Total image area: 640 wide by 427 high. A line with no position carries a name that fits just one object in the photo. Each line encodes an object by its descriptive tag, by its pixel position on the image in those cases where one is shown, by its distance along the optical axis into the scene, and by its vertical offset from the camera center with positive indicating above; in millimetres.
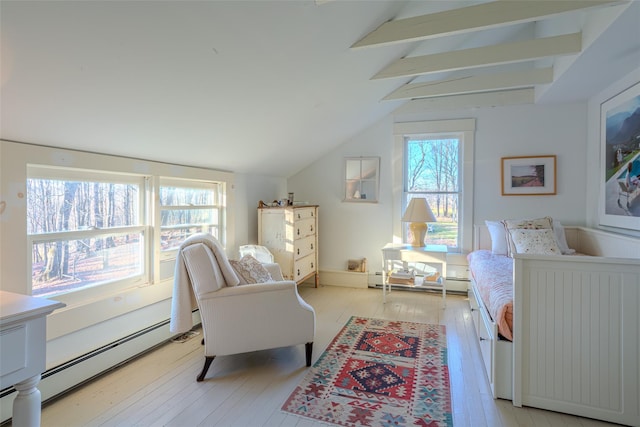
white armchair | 2146 -675
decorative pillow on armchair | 2398 -482
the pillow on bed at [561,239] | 3322 -318
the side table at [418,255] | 3732 -555
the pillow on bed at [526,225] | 3420 -174
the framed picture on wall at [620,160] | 2719 +452
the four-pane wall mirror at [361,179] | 4504 +415
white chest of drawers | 3824 -349
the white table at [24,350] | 1120 -519
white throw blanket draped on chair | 2234 -520
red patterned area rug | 1832 -1168
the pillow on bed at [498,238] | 3641 -334
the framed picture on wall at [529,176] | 3809 +400
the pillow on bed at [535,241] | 3176 -326
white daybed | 1746 -745
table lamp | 3844 -114
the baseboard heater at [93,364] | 1872 -1051
